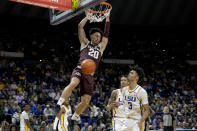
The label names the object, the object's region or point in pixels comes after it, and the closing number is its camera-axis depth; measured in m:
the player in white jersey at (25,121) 10.44
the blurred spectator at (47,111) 13.88
